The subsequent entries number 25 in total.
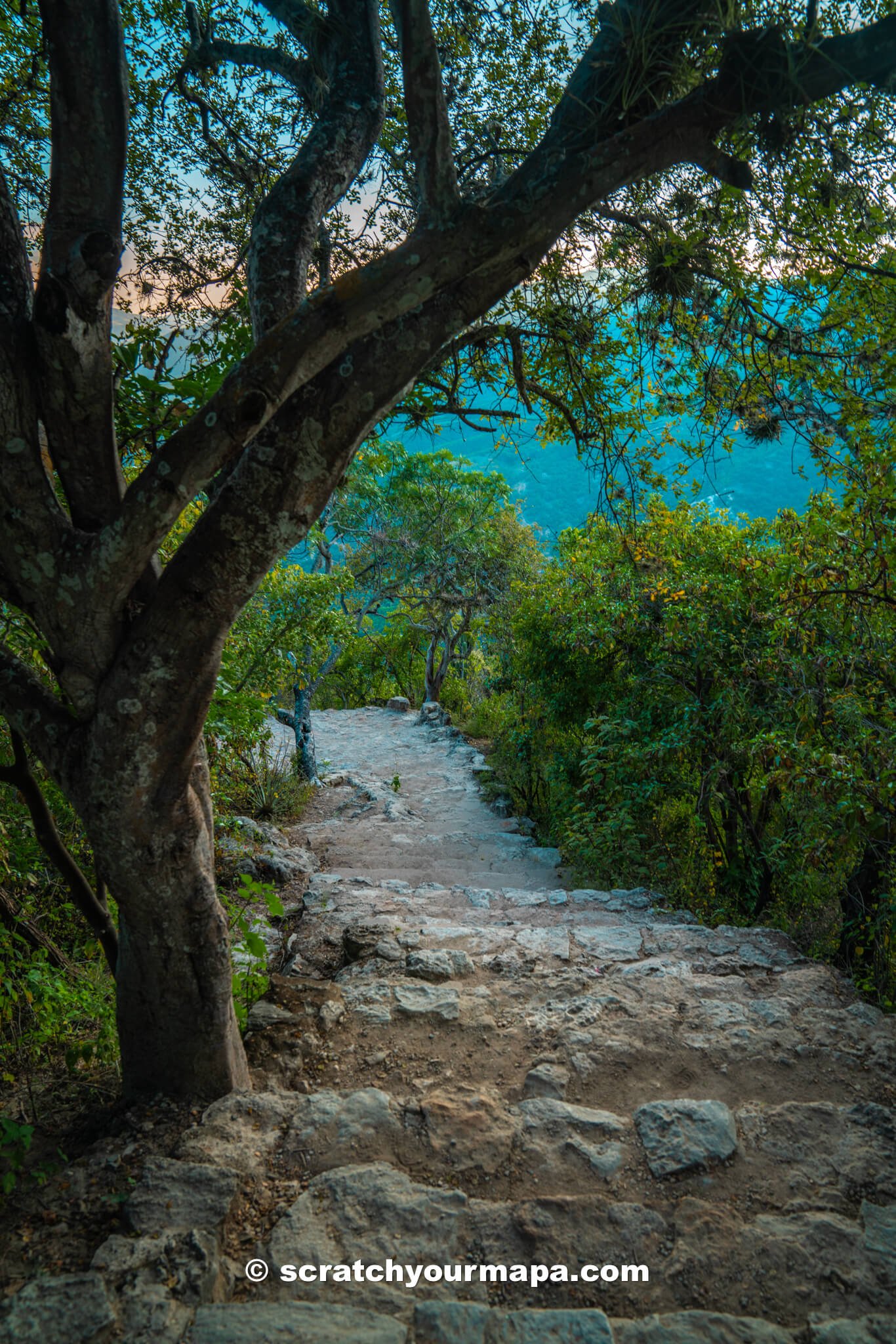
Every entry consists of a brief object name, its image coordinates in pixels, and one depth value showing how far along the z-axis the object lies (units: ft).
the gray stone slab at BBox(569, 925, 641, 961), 12.85
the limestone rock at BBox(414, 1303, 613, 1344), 5.65
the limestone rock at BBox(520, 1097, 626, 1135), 8.20
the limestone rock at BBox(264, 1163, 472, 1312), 6.16
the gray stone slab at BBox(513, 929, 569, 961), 12.77
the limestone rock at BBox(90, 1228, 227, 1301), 5.80
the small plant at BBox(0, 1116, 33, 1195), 7.01
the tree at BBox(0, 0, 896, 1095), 6.43
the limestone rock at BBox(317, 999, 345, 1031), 10.08
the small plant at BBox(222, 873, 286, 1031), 9.16
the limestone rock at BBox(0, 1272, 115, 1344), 5.28
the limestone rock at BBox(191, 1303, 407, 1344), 5.45
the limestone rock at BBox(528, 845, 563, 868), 23.36
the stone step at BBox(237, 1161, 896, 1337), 6.08
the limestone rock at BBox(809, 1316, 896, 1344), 5.58
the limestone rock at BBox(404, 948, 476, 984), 11.68
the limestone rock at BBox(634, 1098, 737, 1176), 7.72
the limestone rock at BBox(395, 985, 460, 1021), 10.42
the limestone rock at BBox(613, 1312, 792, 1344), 5.63
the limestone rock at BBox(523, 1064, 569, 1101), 8.87
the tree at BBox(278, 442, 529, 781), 50.16
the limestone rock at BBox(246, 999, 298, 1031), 9.89
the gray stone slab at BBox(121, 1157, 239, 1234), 6.47
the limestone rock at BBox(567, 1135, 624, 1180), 7.60
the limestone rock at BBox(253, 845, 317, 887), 18.39
